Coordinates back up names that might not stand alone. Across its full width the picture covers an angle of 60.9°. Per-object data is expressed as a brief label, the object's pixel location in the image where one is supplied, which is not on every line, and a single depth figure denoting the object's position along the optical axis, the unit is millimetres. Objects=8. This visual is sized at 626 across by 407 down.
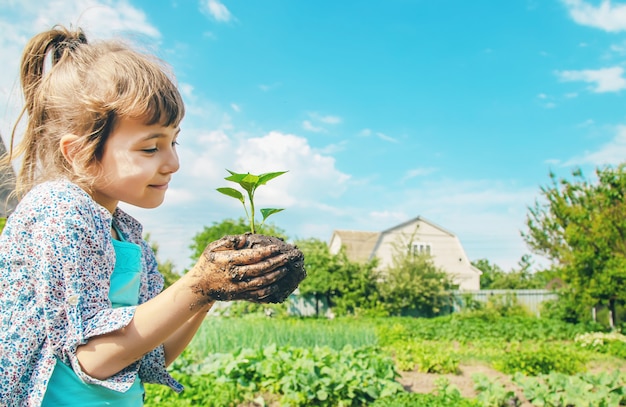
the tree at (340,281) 18047
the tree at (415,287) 18391
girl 1014
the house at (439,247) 27672
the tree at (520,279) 25312
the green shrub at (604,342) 9978
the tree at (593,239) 13547
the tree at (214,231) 25141
